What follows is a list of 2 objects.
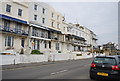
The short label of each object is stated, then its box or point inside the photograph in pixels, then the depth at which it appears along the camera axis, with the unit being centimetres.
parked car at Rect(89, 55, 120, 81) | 738
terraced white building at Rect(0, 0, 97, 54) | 2517
